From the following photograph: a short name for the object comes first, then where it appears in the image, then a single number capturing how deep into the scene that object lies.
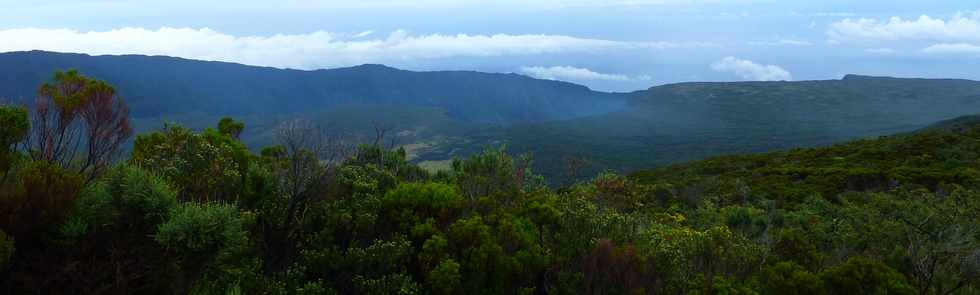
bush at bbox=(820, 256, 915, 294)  8.63
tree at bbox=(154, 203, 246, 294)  6.79
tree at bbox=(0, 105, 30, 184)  10.85
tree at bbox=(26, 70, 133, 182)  11.73
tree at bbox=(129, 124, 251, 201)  10.47
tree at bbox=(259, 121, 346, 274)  9.98
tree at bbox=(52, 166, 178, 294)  6.74
